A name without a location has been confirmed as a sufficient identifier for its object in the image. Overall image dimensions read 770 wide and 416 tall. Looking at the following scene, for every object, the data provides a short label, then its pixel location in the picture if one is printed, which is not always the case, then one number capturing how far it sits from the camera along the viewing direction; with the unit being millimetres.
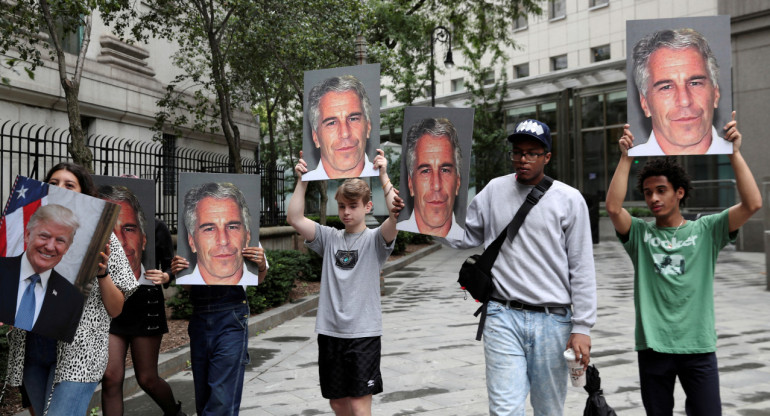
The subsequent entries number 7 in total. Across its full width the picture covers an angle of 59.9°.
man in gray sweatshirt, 3439
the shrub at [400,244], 22553
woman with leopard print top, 3098
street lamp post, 23125
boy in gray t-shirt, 3965
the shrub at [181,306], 9219
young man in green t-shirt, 3480
